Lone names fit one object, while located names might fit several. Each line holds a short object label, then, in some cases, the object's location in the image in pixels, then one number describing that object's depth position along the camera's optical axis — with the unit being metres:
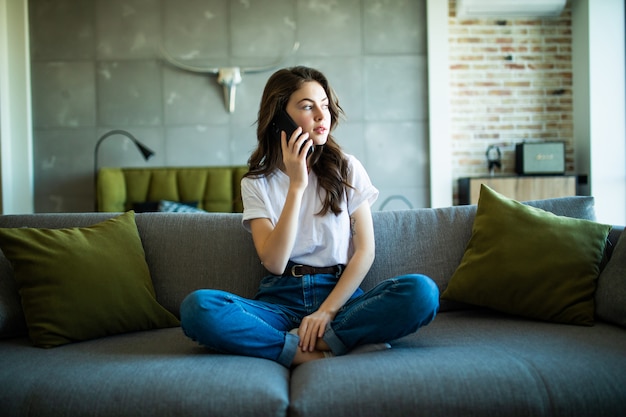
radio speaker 4.73
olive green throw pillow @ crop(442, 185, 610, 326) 1.74
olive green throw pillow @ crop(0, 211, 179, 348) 1.67
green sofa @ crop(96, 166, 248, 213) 4.54
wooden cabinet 4.54
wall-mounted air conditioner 4.75
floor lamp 4.67
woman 1.50
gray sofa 1.27
